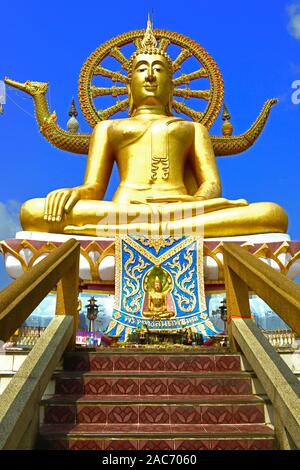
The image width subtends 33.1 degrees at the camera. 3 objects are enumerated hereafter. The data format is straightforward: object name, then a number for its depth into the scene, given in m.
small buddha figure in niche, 7.22
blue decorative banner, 7.16
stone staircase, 2.85
